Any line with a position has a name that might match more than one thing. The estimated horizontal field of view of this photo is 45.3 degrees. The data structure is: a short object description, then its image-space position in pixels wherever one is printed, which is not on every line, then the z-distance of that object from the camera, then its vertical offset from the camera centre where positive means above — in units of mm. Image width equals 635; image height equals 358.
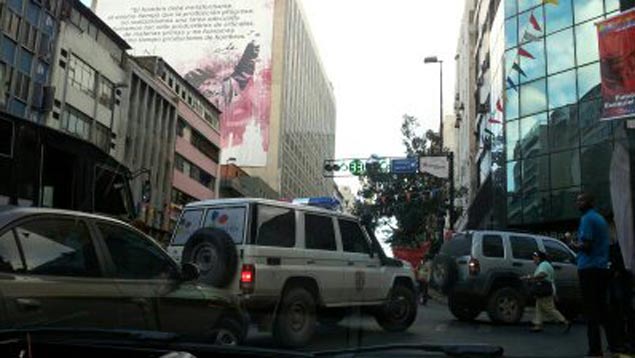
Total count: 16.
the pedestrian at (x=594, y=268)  8531 +291
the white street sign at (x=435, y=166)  30266 +4846
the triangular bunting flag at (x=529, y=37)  34191 +11464
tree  41812 +5011
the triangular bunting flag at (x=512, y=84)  35394 +9612
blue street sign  33781 +5417
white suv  9570 +304
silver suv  14000 +341
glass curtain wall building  30109 +7572
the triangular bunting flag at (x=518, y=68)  34688 +10188
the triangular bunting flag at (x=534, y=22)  33969 +12031
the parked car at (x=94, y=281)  5000 -14
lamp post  39531 +10965
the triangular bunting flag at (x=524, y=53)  34344 +10832
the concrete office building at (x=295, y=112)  94875 +25434
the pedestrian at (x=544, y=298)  12719 -99
